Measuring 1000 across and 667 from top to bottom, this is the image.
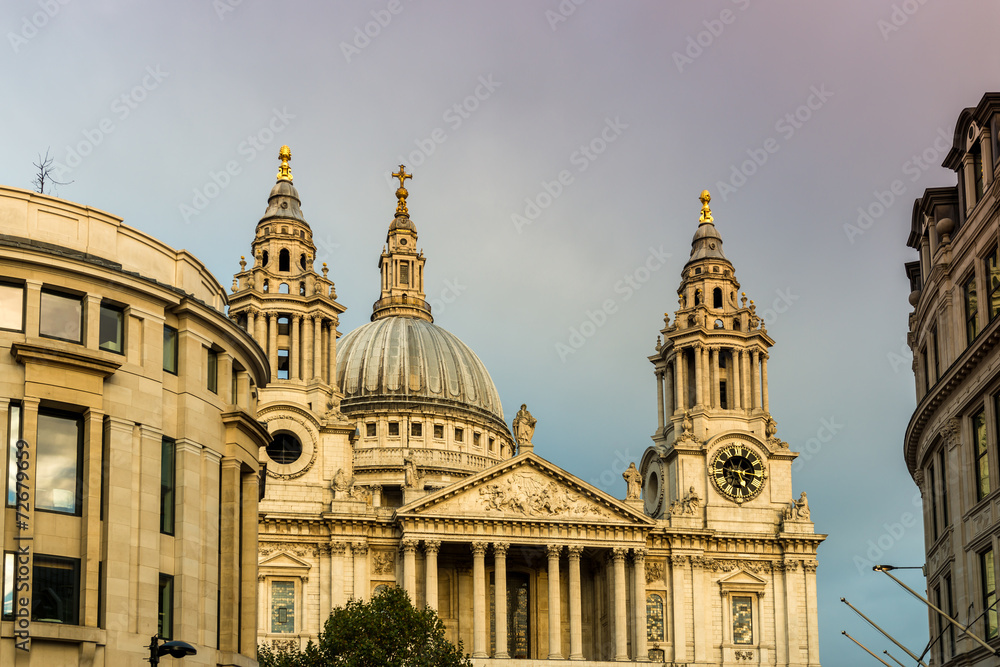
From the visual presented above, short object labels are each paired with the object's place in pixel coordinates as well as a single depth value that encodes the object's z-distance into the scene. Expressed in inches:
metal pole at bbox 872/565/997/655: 1624.9
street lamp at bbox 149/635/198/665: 1338.6
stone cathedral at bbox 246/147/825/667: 3659.0
